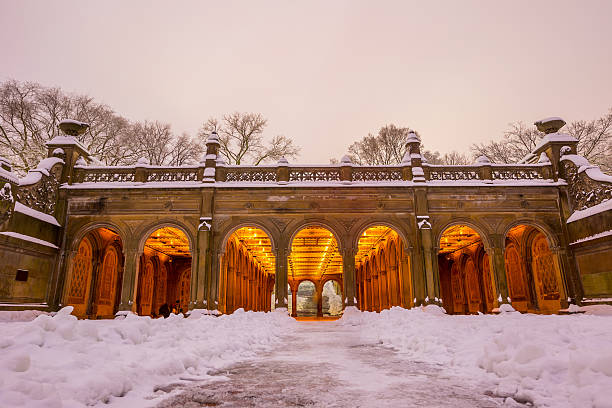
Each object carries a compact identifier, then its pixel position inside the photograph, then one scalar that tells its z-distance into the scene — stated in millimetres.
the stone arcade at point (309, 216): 15602
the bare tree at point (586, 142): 24672
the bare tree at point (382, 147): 28141
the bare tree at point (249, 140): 28750
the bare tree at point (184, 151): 28281
